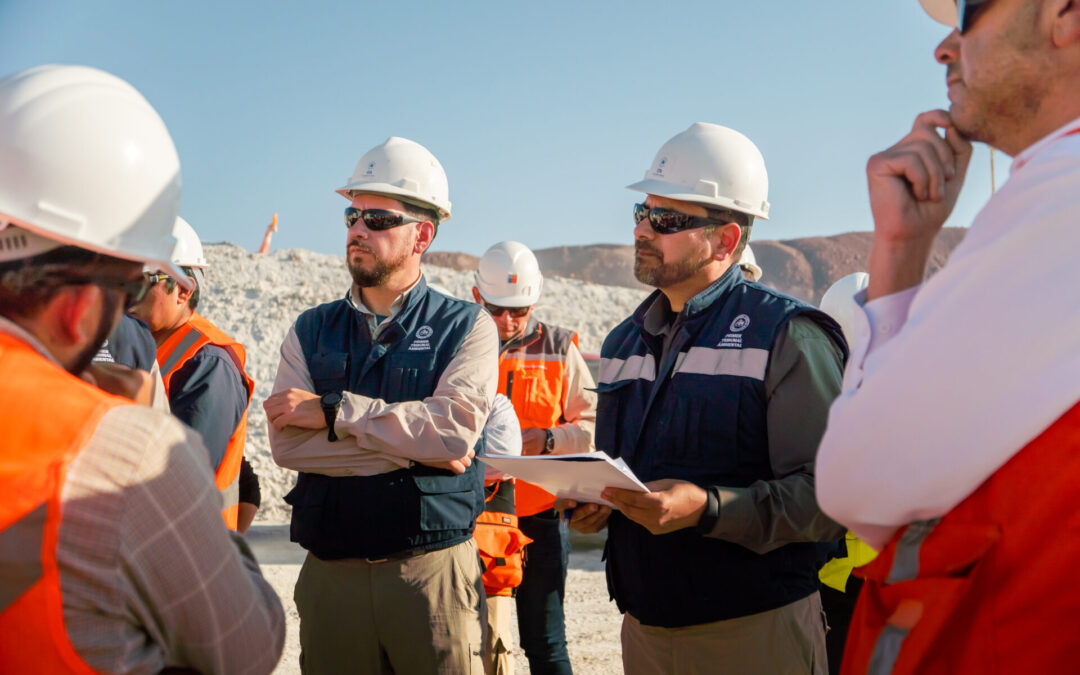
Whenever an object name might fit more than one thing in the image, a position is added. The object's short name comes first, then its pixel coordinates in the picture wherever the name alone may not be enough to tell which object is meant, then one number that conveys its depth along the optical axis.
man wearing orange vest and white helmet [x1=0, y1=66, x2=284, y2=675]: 1.41
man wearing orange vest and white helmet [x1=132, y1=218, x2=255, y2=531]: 3.99
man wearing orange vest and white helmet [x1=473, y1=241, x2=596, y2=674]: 5.60
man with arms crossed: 3.71
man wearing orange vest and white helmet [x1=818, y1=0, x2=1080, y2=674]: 1.38
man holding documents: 2.92
